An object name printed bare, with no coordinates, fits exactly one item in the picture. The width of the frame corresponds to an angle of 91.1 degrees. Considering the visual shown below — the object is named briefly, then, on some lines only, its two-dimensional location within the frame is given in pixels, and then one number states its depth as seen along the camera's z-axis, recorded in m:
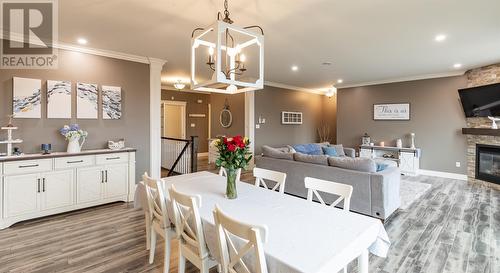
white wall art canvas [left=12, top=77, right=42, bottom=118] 3.47
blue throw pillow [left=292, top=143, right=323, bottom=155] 6.08
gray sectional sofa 3.41
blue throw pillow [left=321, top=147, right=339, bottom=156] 6.11
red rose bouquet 2.06
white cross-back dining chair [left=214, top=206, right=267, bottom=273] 1.20
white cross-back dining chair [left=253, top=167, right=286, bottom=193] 2.48
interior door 9.27
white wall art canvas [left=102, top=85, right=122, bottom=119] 4.24
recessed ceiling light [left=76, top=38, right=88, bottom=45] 3.64
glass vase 2.15
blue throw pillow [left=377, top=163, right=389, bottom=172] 3.77
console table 6.29
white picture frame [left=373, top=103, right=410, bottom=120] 6.69
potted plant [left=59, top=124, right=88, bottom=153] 3.74
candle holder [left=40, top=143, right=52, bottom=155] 3.56
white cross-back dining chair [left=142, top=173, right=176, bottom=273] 2.07
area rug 4.27
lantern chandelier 1.92
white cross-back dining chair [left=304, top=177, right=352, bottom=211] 2.00
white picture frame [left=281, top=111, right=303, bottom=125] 7.95
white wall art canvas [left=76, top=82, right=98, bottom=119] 3.99
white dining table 1.22
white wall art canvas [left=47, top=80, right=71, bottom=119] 3.74
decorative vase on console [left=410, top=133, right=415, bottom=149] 6.48
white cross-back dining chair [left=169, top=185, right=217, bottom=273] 1.66
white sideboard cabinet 3.20
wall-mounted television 5.00
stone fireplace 5.14
